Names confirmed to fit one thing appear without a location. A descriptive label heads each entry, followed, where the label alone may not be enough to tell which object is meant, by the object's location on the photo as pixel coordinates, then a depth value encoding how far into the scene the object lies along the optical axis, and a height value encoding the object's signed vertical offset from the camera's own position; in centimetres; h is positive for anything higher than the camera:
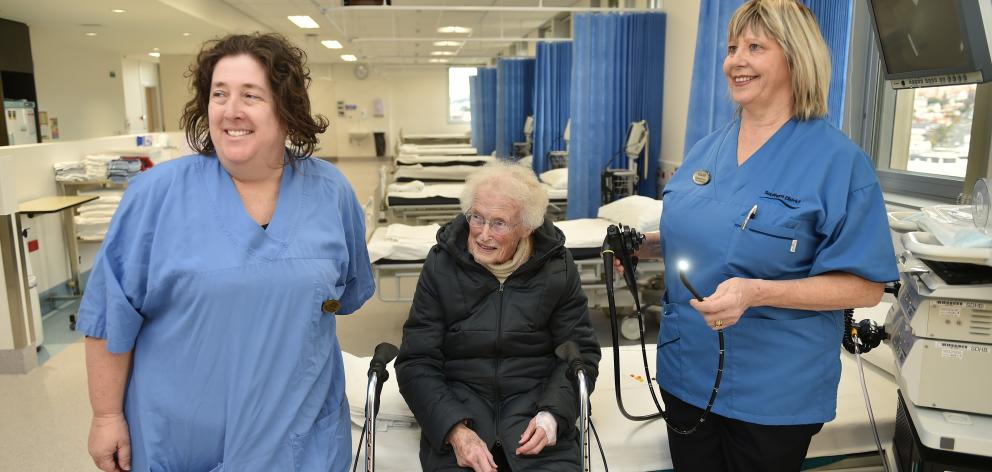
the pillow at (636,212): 395 -54
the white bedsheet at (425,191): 673 -67
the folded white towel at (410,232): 421 -69
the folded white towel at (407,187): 685 -62
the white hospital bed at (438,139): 1706 -33
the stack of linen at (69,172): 533 -36
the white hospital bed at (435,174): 869 -61
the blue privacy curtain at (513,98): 1043 +43
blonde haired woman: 133 -25
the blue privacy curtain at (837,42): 294 +36
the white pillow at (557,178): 686 -54
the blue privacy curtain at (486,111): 1293 +28
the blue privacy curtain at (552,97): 841 +36
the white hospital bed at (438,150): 1236 -45
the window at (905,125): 303 +0
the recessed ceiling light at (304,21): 898 +144
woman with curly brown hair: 124 -31
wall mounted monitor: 164 +23
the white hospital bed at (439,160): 1041 -53
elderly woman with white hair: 181 -60
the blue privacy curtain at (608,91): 569 +30
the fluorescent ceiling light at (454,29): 1042 +150
